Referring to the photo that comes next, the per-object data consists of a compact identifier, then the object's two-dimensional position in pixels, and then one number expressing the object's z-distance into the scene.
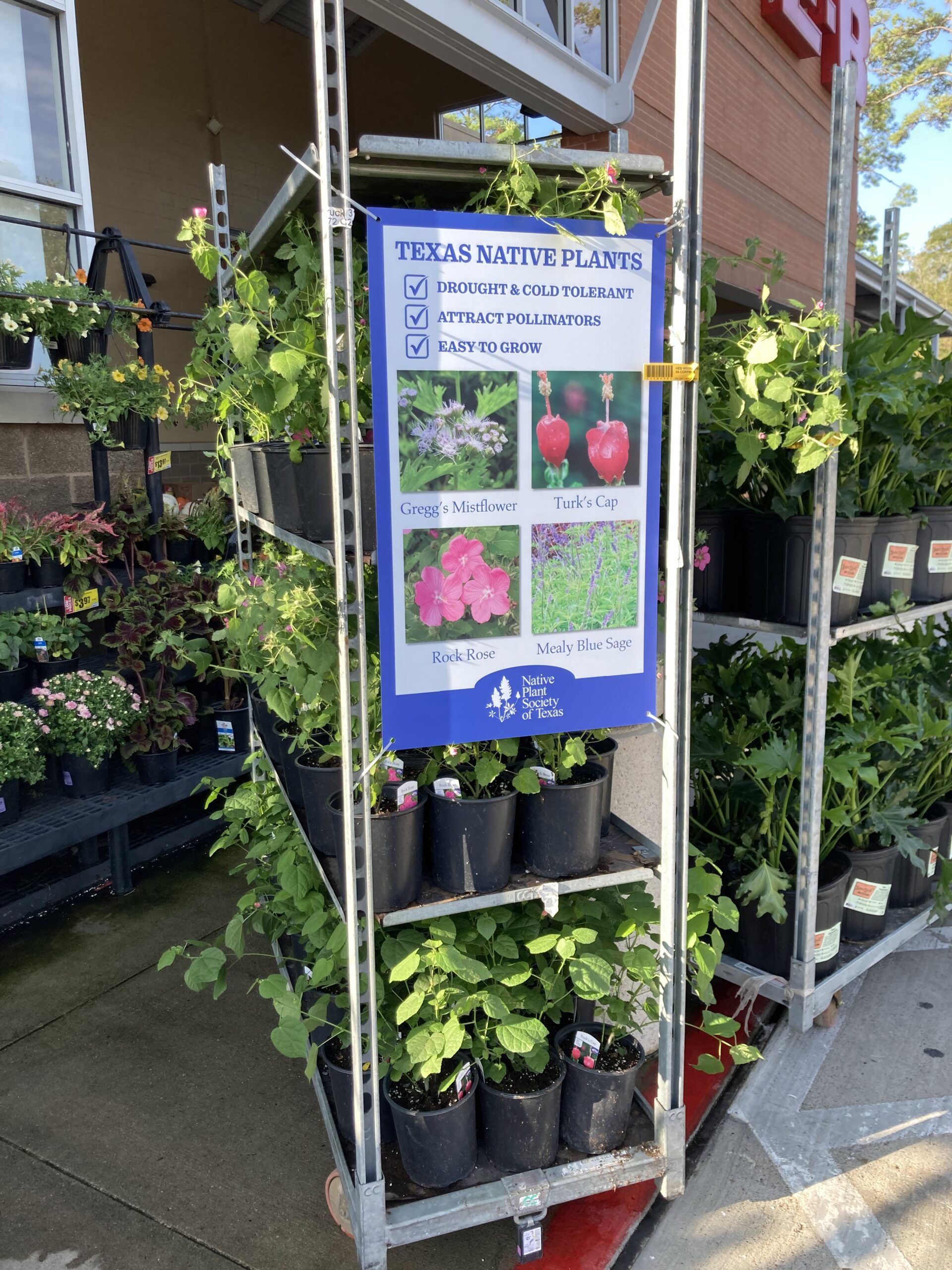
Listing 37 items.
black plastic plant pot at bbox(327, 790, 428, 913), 1.74
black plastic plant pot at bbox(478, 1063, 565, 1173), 1.88
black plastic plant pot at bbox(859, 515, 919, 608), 2.58
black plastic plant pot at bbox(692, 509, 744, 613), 2.71
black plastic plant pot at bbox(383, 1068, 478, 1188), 1.84
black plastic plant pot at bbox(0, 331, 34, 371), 3.65
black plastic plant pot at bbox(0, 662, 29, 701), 3.41
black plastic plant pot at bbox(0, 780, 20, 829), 3.12
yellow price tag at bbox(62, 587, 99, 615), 3.68
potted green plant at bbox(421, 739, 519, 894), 1.81
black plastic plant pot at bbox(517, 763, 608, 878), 1.87
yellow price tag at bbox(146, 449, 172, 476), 3.94
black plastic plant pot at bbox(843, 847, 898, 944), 2.75
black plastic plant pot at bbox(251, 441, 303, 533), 2.03
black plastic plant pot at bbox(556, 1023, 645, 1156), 1.95
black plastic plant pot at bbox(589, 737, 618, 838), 2.04
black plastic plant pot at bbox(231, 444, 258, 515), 2.52
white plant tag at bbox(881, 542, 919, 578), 2.59
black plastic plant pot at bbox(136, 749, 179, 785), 3.60
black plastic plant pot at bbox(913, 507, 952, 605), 2.74
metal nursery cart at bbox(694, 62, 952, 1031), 2.31
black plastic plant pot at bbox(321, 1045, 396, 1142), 1.96
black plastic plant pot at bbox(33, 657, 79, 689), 3.57
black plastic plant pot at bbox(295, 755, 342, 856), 2.01
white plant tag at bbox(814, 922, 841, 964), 2.59
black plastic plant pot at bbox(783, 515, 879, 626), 2.46
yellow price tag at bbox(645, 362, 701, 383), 1.76
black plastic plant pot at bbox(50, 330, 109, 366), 3.94
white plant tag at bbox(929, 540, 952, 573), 2.77
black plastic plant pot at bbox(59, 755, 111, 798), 3.41
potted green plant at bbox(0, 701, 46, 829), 3.08
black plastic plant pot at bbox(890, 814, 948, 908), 2.97
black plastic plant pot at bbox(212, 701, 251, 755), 3.96
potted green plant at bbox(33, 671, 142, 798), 3.35
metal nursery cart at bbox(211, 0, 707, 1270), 1.55
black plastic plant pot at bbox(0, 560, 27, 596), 3.52
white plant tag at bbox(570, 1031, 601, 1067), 1.99
